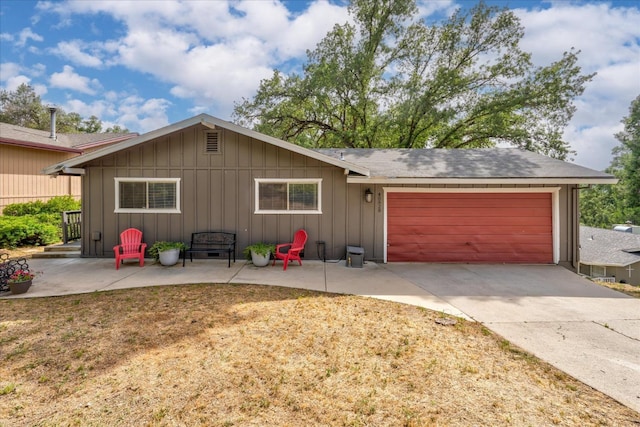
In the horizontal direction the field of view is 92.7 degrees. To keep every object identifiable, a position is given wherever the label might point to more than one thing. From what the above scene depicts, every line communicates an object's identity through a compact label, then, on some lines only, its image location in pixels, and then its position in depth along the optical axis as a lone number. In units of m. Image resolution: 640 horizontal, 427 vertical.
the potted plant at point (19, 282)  5.26
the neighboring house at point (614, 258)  14.54
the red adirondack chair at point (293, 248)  7.21
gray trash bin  7.37
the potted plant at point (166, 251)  7.21
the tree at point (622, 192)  26.39
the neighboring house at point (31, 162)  11.25
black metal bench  7.81
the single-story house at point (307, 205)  7.86
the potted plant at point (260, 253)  7.21
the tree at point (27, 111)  31.36
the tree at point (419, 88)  16.03
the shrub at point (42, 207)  10.80
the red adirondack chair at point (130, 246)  7.15
